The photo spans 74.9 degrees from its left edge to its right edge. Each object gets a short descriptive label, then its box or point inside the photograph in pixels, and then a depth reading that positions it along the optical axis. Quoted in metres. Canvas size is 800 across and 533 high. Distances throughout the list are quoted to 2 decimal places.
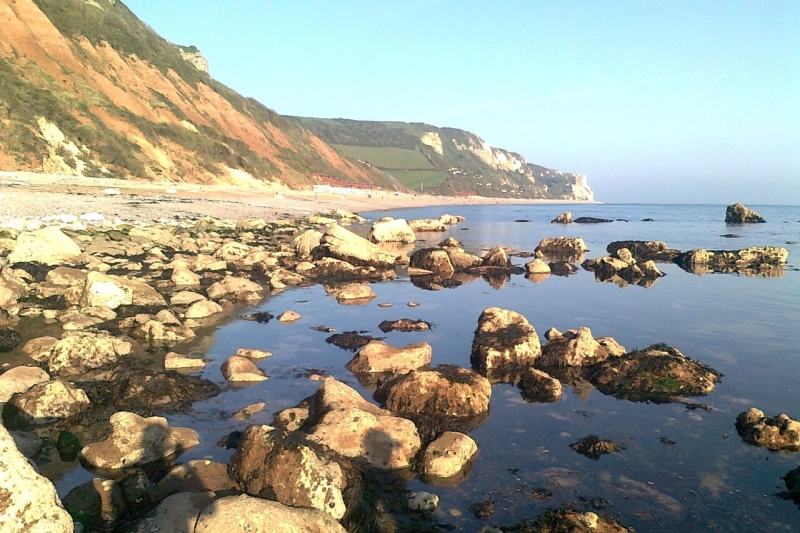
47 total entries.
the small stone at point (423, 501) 5.59
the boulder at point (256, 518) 4.16
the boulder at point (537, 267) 21.72
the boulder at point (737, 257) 25.30
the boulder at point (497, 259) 22.89
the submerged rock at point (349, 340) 11.22
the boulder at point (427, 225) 45.38
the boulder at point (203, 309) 12.56
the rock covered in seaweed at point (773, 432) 6.98
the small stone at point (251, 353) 10.09
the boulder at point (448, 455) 6.23
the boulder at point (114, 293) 12.34
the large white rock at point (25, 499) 3.66
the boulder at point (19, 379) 7.38
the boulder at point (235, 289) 14.82
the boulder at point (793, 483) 5.95
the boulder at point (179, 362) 9.42
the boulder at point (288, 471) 5.12
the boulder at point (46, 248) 15.76
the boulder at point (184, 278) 15.67
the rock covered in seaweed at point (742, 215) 68.38
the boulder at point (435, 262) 20.95
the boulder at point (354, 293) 15.69
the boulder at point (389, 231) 31.41
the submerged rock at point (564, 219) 64.12
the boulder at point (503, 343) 10.03
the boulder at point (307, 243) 22.22
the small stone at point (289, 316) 13.05
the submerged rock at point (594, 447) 6.86
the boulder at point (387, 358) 9.64
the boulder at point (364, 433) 6.41
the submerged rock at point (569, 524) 5.05
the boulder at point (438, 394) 7.90
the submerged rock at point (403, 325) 12.73
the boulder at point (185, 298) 13.48
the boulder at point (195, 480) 5.39
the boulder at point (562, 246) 29.72
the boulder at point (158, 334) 10.66
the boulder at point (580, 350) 10.12
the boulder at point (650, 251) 28.12
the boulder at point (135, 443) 6.09
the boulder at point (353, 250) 21.19
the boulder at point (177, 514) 4.50
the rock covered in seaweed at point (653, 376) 8.94
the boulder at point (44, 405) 6.96
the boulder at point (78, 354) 8.96
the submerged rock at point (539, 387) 8.71
